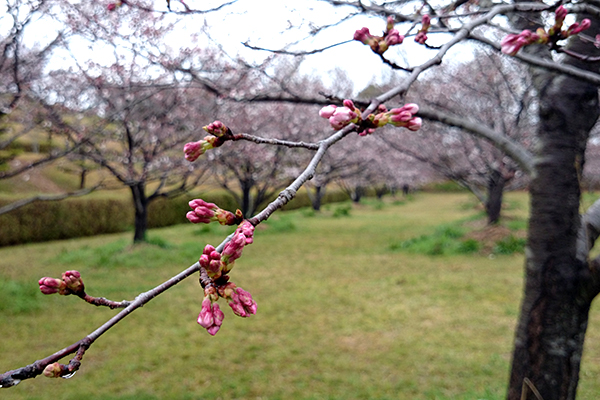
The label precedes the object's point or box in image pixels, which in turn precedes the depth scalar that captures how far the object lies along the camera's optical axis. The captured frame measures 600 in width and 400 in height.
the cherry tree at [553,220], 2.38
